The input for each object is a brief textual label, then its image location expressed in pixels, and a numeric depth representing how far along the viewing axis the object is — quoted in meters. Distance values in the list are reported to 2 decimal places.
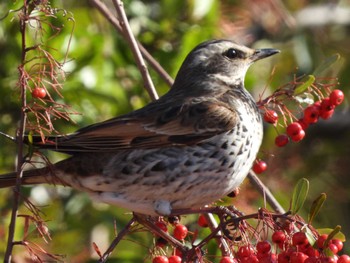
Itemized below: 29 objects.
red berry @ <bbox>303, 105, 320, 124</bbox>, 8.98
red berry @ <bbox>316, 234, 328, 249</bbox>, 7.43
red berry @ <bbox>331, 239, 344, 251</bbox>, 7.47
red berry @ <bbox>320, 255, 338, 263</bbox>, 7.29
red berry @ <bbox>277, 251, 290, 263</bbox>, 7.41
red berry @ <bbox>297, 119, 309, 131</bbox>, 9.07
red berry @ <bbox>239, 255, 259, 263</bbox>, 7.52
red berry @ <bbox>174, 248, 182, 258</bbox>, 8.38
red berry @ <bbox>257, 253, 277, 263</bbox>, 7.46
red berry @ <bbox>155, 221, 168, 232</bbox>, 8.59
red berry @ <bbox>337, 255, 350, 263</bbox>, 7.38
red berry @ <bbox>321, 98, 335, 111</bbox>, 8.93
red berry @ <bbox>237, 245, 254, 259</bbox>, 7.59
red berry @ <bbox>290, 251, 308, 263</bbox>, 7.31
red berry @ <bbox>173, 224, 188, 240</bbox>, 8.44
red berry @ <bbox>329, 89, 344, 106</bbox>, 8.81
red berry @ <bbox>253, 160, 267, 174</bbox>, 9.09
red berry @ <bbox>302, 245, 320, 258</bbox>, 7.49
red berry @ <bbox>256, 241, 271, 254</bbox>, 7.48
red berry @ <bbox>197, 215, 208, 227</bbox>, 8.94
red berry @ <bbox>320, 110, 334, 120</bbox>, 8.97
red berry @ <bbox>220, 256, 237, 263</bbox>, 7.53
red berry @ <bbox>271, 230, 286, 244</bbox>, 7.57
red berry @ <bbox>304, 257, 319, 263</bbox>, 7.29
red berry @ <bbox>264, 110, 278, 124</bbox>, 8.84
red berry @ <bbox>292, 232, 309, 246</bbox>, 7.36
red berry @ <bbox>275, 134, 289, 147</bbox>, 8.90
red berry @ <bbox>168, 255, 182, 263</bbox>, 8.04
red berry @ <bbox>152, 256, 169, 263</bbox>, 7.93
